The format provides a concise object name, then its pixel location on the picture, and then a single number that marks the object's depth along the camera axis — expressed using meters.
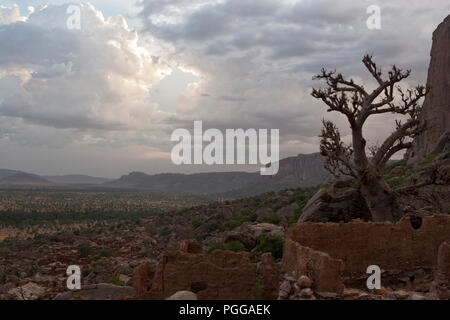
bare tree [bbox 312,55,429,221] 16.28
